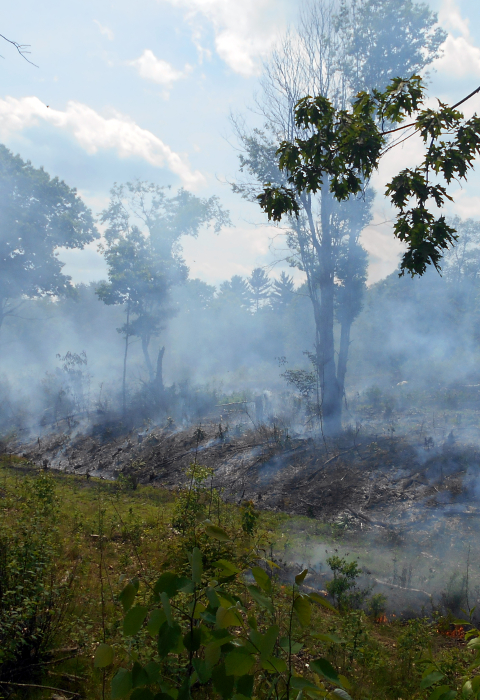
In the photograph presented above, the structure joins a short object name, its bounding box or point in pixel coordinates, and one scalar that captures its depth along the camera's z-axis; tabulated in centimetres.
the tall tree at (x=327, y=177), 1652
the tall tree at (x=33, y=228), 2303
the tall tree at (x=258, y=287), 6419
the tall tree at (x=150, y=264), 2655
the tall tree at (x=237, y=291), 5760
